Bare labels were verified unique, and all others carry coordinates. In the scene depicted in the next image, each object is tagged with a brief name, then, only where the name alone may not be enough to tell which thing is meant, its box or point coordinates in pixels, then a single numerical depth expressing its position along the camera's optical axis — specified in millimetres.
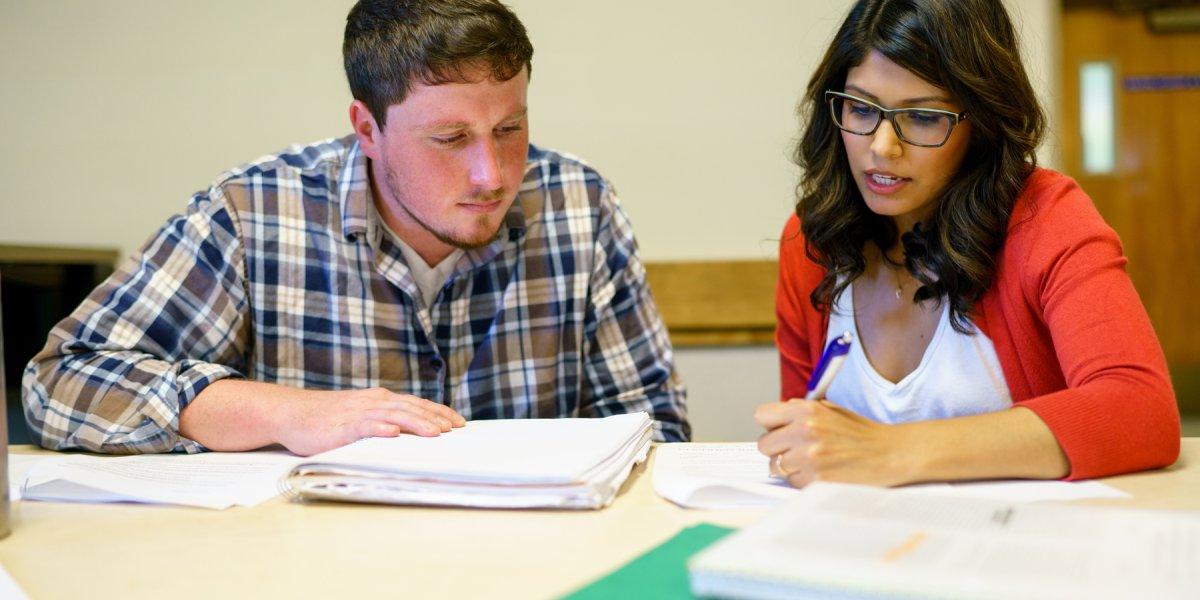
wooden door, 3969
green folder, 686
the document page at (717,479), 937
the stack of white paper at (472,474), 934
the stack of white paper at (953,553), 593
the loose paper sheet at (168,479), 1006
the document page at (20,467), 1073
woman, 986
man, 1335
